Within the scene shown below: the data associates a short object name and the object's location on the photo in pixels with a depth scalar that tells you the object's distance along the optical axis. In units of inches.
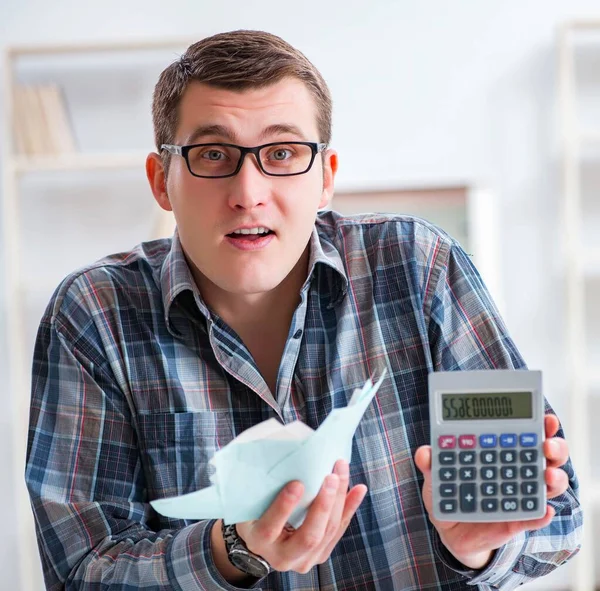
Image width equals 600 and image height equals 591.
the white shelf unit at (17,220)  113.4
